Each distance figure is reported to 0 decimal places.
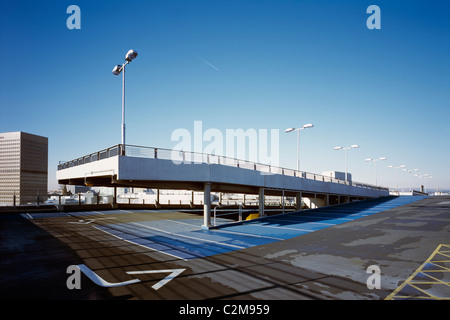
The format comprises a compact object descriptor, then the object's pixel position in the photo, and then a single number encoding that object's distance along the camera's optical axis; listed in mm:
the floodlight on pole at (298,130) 29959
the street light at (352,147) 42716
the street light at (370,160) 58697
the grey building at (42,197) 34569
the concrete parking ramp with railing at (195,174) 17719
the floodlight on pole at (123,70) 18286
